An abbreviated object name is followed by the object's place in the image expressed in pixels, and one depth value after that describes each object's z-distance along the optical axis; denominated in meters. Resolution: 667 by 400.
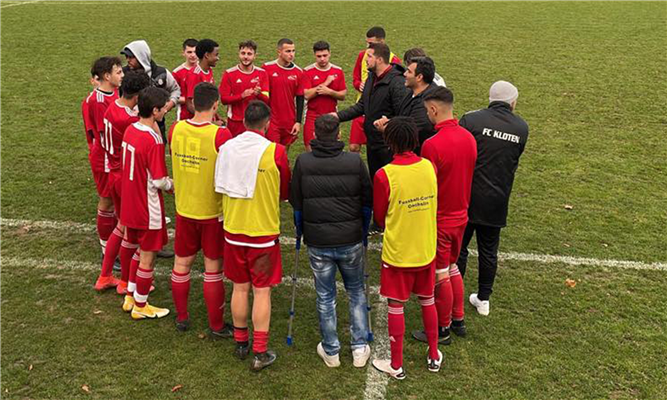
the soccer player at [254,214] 4.41
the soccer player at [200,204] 4.65
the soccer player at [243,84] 7.56
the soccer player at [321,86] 8.29
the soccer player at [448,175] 4.59
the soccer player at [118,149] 5.40
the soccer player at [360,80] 8.39
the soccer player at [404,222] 4.25
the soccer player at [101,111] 5.80
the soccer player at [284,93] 8.15
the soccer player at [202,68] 7.73
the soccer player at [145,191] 4.94
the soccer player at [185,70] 8.06
